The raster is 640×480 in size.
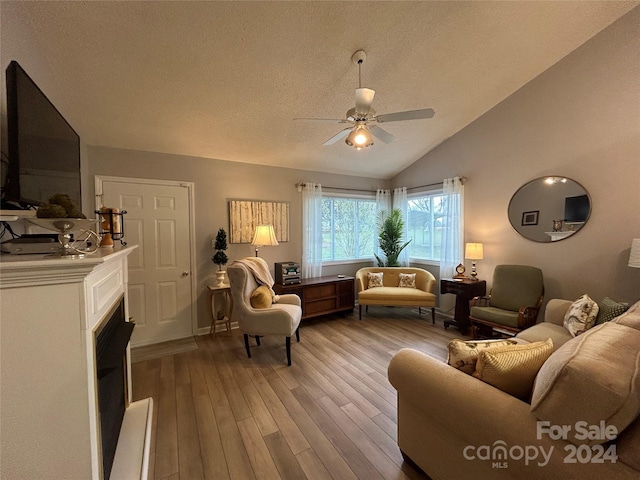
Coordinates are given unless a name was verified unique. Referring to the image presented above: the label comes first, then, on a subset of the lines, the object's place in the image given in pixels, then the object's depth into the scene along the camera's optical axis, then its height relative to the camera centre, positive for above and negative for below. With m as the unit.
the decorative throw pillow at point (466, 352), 1.35 -0.64
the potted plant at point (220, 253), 3.44 -0.30
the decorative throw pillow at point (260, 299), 2.83 -0.74
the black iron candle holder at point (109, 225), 1.54 +0.03
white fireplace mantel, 0.88 -0.50
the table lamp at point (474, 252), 3.58 -0.27
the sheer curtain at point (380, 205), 5.07 +0.51
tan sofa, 0.87 -0.73
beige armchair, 2.71 -0.88
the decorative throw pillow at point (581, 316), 2.23 -0.73
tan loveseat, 3.87 -0.92
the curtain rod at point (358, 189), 3.95 +0.78
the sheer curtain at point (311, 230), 4.30 +0.02
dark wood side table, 3.53 -0.85
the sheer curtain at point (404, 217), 4.89 +0.27
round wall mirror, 2.89 +0.28
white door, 3.10 -0.29
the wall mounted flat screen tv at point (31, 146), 1.05 +0.39
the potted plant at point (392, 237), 4.61 -0.10
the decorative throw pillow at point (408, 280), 4.27 -0.80
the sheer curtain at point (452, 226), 3.99 +0.09
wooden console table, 3.80 -0.96
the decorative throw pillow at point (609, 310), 2.14 -0.65
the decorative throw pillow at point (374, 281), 4.35 -0.82
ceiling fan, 1.94 +0.91
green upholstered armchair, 2.88 -0.86
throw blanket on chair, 2.97 -0.47
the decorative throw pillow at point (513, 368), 1.19 -0.63
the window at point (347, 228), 4.70 +0.07
